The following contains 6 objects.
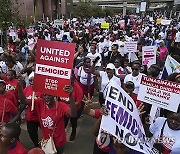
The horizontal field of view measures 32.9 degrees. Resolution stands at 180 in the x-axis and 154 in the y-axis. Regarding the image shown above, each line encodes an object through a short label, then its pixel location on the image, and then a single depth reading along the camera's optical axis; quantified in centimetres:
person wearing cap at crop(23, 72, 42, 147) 457
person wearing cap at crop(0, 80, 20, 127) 405
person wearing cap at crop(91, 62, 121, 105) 568
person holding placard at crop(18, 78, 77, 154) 375
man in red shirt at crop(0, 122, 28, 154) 292
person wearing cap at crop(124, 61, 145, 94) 545
